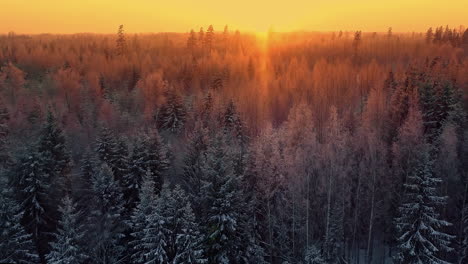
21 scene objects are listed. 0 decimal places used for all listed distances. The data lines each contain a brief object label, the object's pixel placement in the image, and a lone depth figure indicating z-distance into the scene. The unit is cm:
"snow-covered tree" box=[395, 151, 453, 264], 2561
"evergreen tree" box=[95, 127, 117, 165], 3462
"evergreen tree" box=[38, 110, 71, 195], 3195
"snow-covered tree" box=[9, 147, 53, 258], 2961
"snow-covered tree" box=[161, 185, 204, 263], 2512
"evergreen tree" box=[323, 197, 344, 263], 3139
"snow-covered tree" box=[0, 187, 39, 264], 2608
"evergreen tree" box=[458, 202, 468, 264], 2987
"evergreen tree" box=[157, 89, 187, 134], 6119
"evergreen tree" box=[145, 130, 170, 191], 3351
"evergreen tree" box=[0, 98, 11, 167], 4238
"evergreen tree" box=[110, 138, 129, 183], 3359
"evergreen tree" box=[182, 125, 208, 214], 3162
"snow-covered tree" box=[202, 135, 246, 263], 2605
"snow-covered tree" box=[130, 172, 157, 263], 2644
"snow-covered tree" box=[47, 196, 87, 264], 2538
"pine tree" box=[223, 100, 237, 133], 5275
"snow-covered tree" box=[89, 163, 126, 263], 2783
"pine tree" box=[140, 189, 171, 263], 2514
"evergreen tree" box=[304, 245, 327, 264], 2534
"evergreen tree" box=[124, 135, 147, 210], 3225
